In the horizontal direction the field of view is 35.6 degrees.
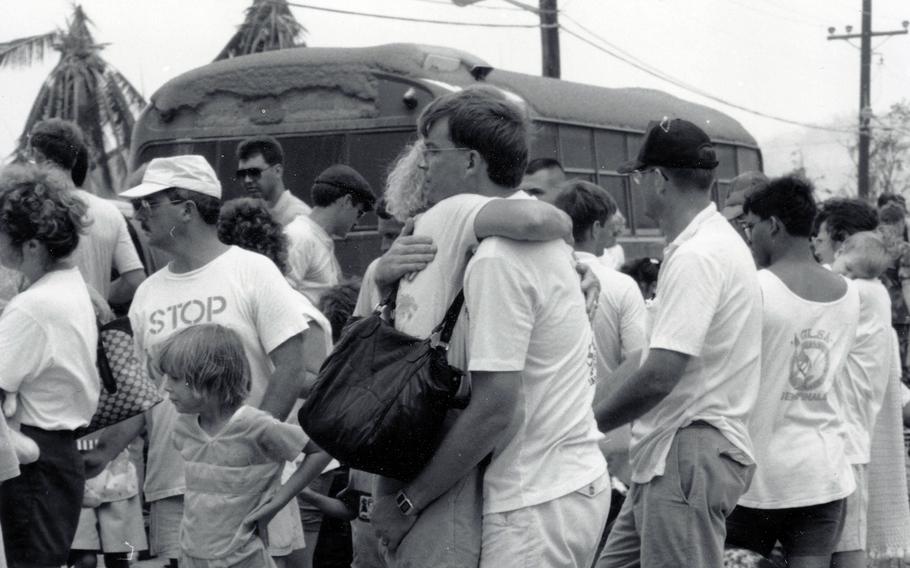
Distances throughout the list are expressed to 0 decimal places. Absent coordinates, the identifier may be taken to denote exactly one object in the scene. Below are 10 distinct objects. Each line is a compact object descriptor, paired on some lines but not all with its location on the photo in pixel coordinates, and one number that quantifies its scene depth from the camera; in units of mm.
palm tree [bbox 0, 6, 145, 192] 47747
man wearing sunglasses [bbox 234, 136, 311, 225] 8234
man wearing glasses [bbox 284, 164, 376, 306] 7301
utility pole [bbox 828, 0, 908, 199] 41188
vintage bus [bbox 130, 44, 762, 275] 11195
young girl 4398
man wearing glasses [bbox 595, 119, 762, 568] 4238
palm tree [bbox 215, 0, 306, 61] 45188
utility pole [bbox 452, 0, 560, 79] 21703
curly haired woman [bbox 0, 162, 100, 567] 4480
